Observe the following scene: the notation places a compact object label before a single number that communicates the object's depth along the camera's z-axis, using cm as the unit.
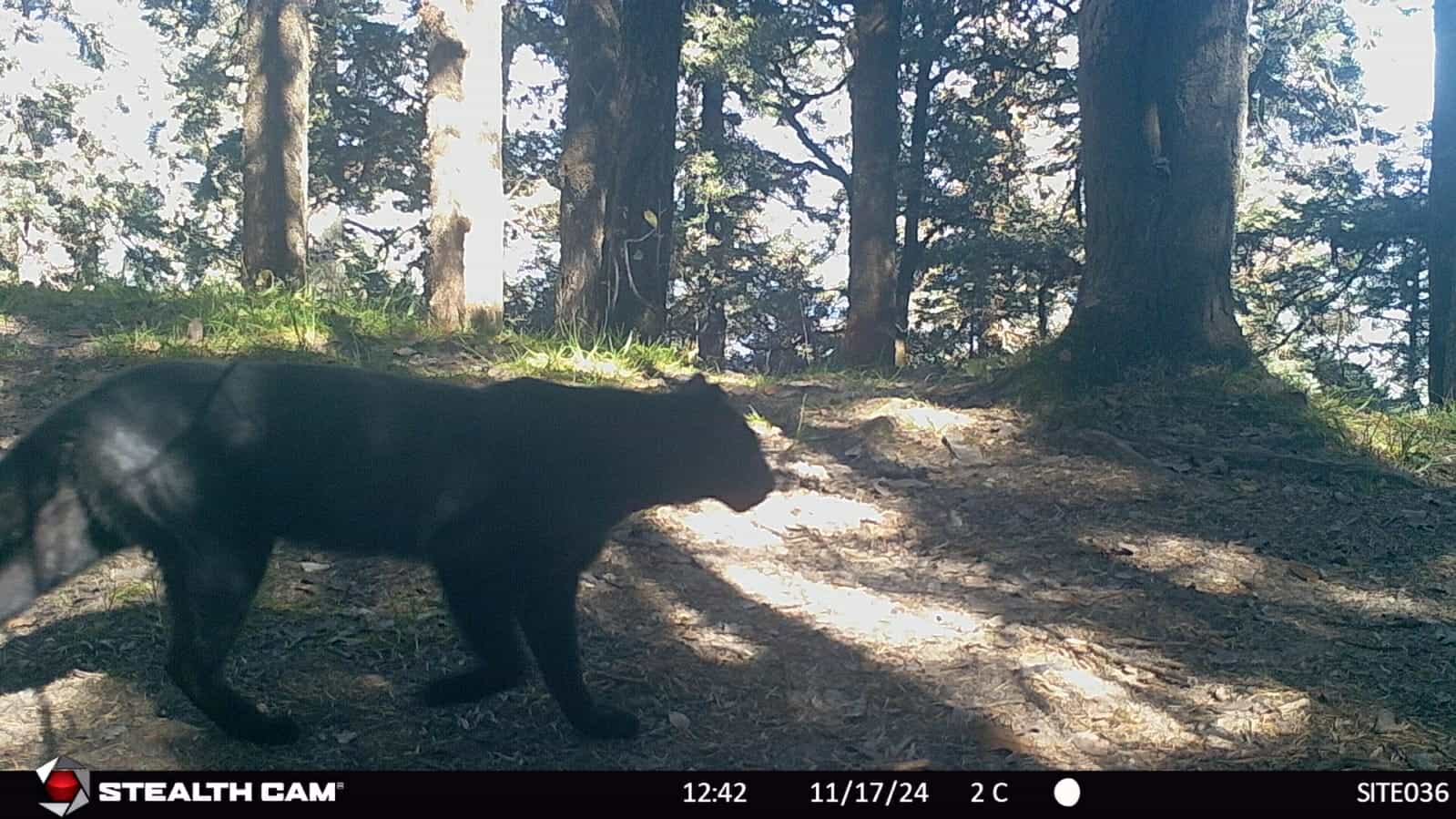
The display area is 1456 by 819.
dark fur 349
